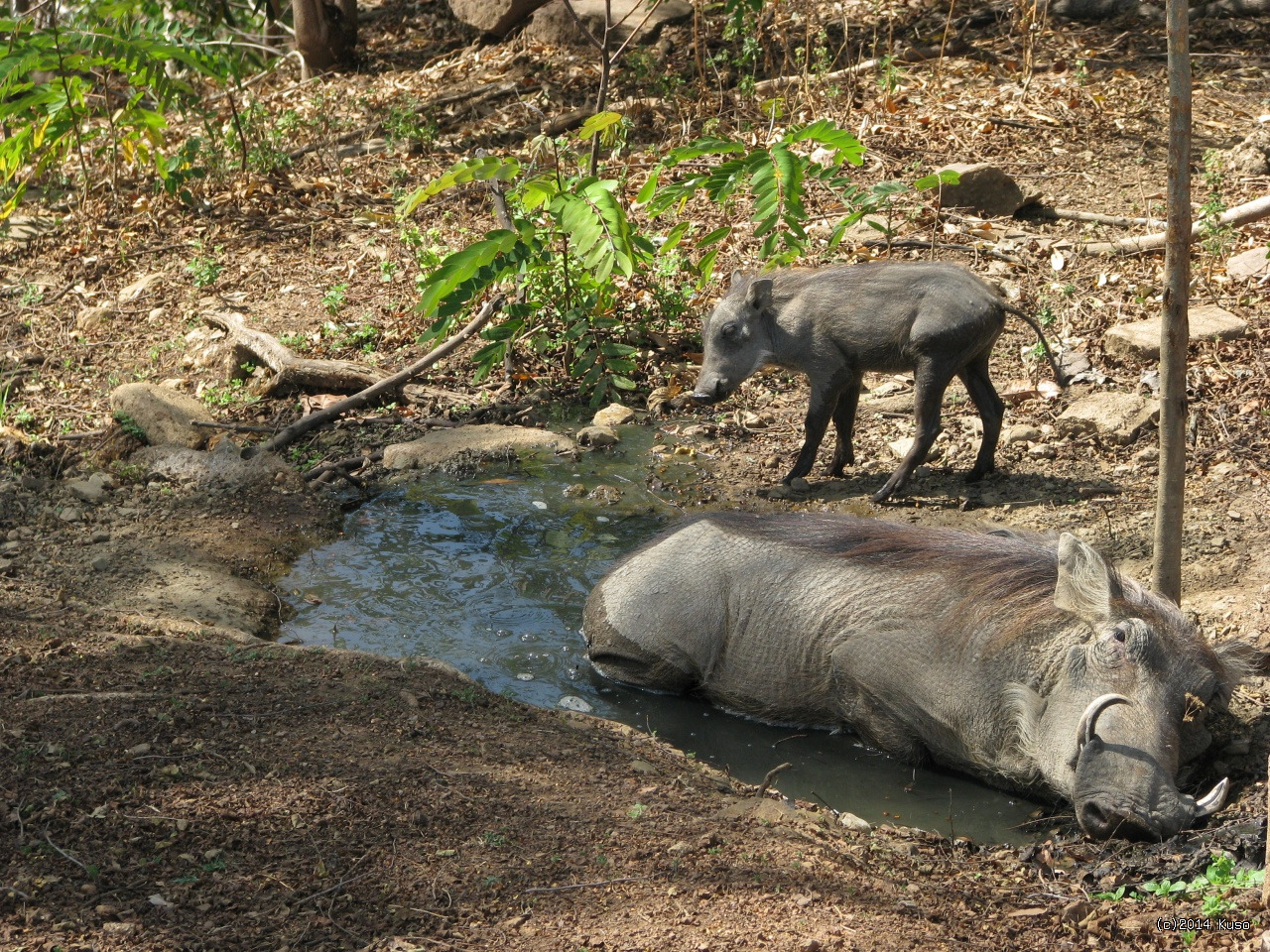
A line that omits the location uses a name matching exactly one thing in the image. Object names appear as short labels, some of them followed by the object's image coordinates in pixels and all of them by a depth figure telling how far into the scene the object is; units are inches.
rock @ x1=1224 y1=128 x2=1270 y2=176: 684.1
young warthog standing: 484.7
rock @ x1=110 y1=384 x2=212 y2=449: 532.4
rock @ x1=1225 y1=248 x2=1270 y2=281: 579.8
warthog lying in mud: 292.5
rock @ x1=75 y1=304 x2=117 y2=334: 699.4
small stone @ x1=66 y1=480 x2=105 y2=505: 471.2
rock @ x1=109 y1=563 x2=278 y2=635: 391.5
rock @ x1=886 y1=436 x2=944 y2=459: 537.6
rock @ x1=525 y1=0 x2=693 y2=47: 1021.2
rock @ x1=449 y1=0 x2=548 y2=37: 1061.8
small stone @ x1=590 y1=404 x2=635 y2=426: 589.0
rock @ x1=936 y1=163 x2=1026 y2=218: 700.0
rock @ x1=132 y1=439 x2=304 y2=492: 496.1
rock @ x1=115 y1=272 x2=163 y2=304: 733.3
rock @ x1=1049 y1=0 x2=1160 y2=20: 956.0
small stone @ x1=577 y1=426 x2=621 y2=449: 561.6
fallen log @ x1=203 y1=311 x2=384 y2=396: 594.9
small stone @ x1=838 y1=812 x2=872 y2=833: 295.0
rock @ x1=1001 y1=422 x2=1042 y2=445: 530.0
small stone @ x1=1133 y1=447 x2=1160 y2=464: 493.0
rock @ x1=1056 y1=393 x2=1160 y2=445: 508.4
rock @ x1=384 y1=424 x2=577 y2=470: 542.9
